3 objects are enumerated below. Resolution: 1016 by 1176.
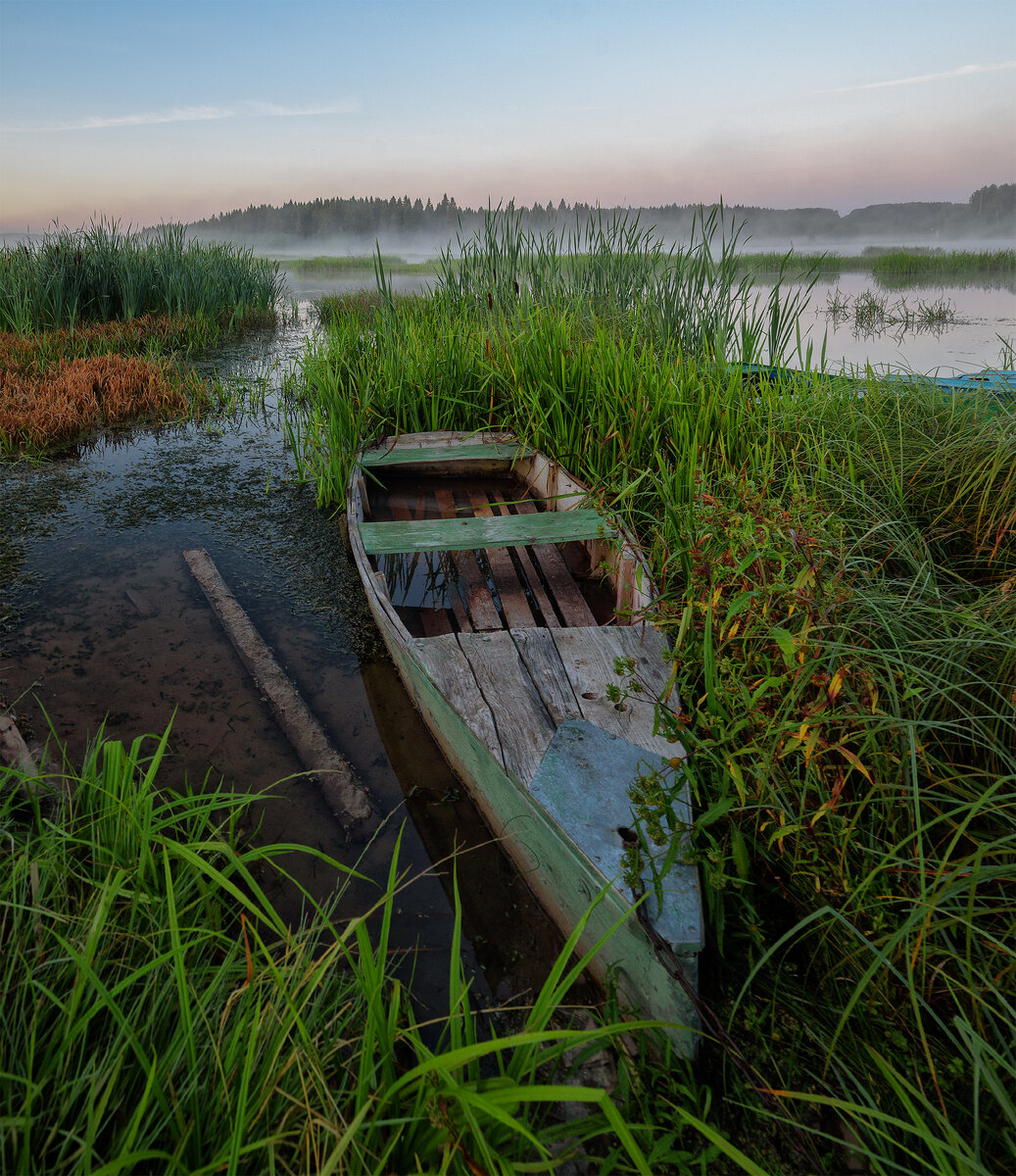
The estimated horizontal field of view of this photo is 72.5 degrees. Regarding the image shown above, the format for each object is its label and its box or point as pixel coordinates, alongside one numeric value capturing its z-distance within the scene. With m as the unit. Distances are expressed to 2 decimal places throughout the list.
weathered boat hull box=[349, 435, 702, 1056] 1.32
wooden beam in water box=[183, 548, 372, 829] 2.20
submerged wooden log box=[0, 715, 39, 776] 1.97
